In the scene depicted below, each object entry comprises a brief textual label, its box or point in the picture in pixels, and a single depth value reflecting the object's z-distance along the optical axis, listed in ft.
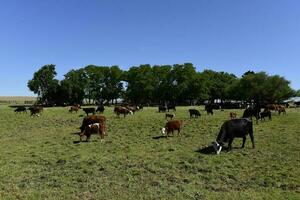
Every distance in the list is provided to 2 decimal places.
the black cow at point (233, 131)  38.29
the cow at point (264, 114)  68.31
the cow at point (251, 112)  67.43
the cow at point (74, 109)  104.97
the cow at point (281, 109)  85.38
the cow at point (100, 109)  99.44
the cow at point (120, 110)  83.46
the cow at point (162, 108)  107.25
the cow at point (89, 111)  92.12
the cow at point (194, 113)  78.74
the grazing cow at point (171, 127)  48.64
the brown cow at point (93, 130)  45.87
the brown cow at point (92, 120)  54.31
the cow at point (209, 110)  89.04
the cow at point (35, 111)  91.10
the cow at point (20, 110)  104.21
